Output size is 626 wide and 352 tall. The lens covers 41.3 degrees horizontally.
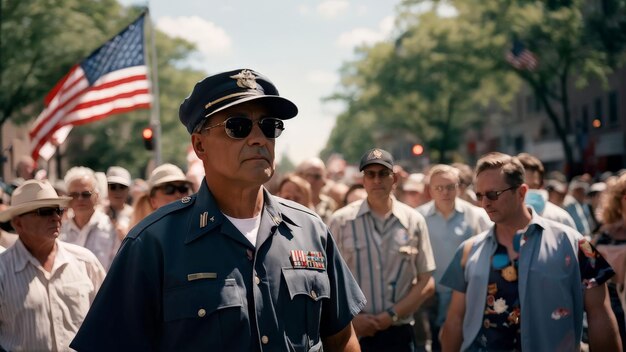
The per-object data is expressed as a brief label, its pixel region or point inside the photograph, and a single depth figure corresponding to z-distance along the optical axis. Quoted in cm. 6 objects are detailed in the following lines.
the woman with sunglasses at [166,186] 720
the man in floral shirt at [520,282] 473
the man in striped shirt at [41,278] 505
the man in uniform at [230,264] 277
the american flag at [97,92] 1309
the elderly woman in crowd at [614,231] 635
